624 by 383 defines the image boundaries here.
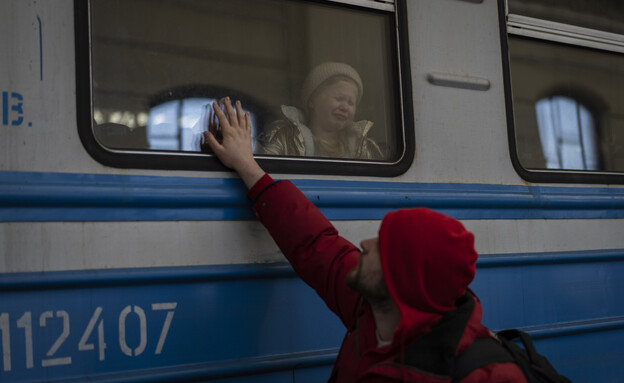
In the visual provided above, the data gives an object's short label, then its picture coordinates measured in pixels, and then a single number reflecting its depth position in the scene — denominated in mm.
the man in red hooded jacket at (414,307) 1548
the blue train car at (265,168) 1761
